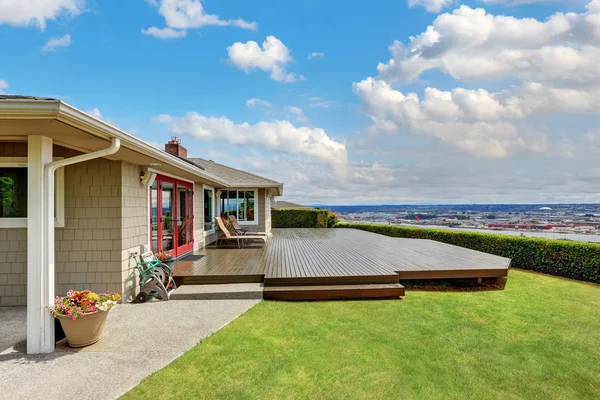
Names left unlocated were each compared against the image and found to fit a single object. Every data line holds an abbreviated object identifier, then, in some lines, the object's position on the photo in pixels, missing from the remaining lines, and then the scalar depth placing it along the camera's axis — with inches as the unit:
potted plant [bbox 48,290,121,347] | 128.1
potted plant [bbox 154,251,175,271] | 219.8
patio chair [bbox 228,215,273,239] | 447.2
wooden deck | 215.6
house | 123.4
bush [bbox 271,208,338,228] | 758.5
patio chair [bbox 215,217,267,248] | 381.0
